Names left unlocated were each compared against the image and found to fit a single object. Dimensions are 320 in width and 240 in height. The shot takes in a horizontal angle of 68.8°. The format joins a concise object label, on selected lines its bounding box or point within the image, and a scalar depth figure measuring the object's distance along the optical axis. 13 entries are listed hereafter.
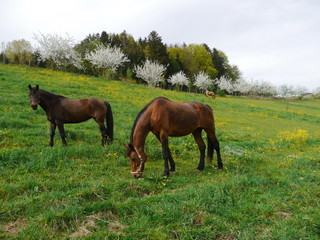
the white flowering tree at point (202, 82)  66.00
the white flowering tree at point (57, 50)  41.97
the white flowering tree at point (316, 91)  112.72
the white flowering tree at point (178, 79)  62.66
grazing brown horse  5.96
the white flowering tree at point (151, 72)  52.62
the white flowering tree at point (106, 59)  43.31
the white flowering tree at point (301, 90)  94.74
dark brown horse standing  7.93
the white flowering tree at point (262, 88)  87.56
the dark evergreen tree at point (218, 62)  81.31
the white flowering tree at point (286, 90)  56.05
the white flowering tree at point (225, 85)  72.76
